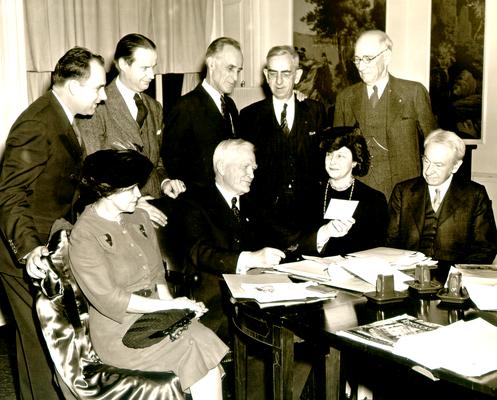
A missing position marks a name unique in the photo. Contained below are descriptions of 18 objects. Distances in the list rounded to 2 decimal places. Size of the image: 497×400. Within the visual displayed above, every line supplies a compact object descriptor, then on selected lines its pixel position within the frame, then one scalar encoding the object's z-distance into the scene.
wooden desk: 1.87
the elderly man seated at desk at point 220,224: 2.83
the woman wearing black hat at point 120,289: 2.28
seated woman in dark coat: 3.14
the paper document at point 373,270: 2.40
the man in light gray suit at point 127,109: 3.36
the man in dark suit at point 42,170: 2.51
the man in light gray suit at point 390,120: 3.80
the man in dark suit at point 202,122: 3.75
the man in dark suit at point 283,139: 3.82
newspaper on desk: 1.61
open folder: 2.18
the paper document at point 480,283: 2.10
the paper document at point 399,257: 2.61
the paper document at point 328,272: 2.38
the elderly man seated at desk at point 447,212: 3.07
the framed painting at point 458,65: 5.81
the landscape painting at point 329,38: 6.24
